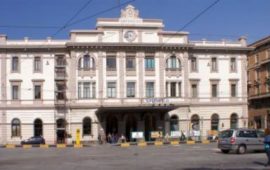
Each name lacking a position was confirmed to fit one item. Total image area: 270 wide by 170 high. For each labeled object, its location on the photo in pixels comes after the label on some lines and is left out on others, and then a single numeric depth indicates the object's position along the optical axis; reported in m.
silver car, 33.72
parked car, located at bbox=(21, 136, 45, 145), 62.84
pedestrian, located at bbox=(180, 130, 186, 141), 65.36
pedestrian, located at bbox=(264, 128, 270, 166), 23.23
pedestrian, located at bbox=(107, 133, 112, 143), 64.43
